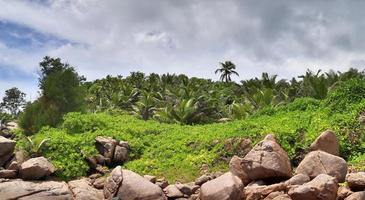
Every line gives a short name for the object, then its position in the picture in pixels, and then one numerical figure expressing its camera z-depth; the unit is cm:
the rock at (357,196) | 1136
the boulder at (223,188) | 1255
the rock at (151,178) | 1464
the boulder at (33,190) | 1415
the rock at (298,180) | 1259
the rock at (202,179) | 1481
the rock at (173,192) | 1413
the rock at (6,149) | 1622
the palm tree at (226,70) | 5419
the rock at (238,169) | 1393
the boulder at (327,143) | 1484
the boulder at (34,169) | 1535
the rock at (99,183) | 1561
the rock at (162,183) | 1462
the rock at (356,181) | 1177
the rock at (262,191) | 1255
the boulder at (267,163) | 1345
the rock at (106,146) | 1855
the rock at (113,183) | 1402
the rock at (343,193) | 1189
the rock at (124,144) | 1919
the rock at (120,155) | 1852
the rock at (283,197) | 1202
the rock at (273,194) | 1232
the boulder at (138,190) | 1361
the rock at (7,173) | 1522
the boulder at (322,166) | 1288
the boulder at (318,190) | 1165
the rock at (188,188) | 1433
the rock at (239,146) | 1719
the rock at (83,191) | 1444
